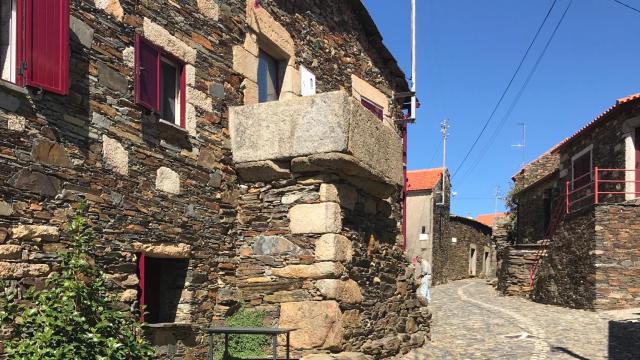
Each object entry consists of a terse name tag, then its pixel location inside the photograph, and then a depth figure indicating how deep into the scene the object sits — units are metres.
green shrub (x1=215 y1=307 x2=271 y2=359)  6.42
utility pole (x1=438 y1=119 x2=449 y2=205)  27.30
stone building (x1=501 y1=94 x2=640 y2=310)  13.69
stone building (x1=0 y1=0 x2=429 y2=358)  4.54
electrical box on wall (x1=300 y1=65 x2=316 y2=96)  8.12
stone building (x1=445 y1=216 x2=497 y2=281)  29.22
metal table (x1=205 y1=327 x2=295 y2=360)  5.59
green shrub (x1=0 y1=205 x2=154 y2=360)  4.27
